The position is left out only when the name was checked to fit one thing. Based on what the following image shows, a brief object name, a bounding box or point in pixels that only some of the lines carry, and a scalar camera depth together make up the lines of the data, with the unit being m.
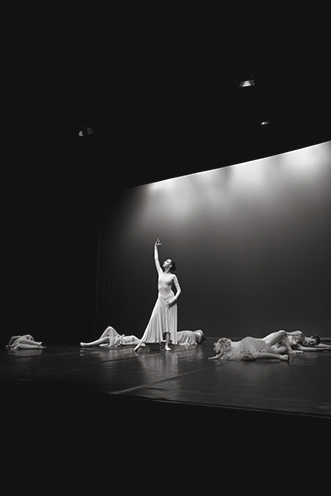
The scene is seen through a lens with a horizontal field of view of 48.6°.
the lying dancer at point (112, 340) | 7.00
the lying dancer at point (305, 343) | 5.48
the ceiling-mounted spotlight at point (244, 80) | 4.79
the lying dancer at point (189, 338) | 7.20
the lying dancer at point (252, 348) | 4.25
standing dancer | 5.86
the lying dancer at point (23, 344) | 6.24
